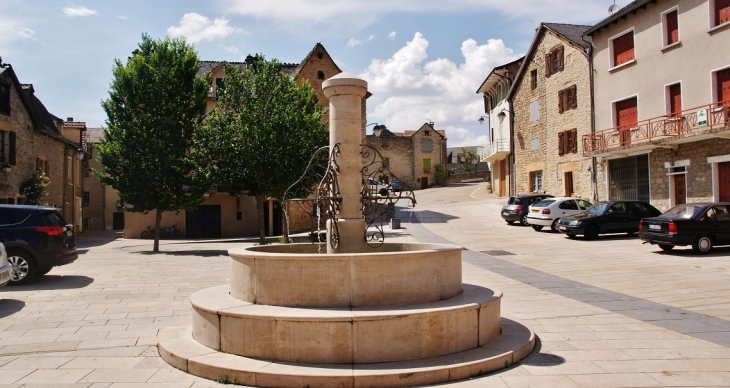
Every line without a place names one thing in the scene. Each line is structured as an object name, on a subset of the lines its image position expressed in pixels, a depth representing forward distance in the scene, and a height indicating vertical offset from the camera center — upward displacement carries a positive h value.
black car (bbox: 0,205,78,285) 11.88 -0.65
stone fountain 5.16 -1.19
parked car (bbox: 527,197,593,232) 23.34 -0.38
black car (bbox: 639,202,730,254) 15.16 -0.78
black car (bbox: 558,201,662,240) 20.33 -0.71
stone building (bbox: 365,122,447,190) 66.56 +6.00
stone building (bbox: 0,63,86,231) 25.05 +3.14
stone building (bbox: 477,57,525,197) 39.66 +5.51
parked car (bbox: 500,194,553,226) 26.14 -0.26
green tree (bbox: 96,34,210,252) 21.03 +3.04
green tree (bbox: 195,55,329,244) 22.97 +2.92
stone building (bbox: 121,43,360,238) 32.19 -0.75
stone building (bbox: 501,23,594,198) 29.78 +5.18
